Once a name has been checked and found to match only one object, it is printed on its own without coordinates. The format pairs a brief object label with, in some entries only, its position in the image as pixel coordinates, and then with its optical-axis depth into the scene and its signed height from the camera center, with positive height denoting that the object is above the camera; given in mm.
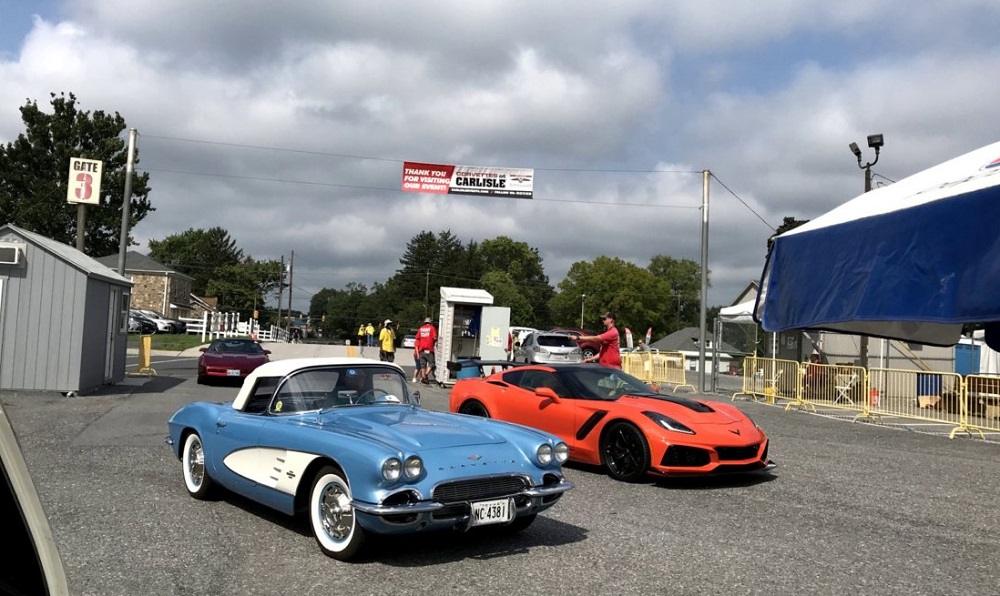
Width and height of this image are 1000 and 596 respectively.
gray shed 15633 +125
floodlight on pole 22453 +5455
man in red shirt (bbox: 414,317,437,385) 22812 -199
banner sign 25031 +4884
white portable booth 23875 +386
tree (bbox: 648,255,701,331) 126562 +11207
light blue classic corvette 5480 -868
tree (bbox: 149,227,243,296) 112312 +10485
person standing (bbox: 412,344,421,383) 23672 -770
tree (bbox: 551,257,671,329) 95875 +6289
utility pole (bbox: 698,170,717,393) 23897 +2570
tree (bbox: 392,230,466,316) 106625 +9110
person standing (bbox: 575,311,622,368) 15078 -30
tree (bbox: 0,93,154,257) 55000 +10133
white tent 25188 +1210
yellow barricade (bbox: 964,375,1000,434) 15172 -692
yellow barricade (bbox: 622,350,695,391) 25531 -586
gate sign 23109 +3956
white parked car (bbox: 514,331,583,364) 28562 -141
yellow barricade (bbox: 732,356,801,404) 20297 -611
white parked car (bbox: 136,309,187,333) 59344 +259
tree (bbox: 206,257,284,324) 106375 +5943
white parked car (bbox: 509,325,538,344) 37188 +466
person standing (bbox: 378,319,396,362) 23906 -116
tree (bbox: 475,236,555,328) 115250 +10561
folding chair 18094 -596
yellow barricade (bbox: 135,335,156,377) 22323 -825
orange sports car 8758 -832
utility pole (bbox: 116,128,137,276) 24469 +3818
